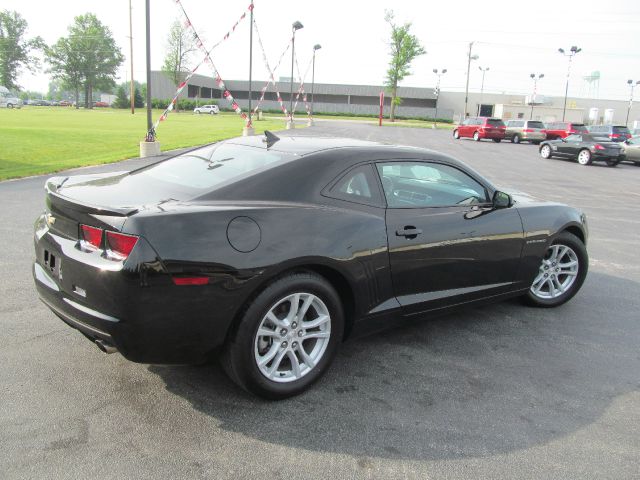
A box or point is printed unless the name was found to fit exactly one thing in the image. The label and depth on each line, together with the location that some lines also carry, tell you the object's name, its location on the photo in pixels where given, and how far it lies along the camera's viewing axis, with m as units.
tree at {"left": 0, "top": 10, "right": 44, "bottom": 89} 110.44
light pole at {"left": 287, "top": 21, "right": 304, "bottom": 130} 34.56
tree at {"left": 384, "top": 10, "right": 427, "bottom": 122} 76.25
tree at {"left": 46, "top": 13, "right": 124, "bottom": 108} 112.62
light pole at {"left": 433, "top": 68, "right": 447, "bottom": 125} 88.92
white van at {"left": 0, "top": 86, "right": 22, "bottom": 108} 71.24
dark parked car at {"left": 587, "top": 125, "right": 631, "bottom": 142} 30.82
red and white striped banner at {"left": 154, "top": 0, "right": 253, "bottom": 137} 16.87
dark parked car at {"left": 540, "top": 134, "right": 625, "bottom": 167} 22.44
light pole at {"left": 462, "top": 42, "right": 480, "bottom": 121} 77.12
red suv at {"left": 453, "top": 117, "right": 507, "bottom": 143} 35.73
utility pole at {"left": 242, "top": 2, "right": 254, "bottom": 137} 25.12
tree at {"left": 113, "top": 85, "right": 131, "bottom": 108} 91.94
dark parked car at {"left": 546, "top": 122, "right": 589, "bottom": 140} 36.69
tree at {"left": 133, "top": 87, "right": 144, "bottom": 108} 91.83
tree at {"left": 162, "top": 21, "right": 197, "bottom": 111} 90.25
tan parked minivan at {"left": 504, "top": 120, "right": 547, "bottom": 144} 37.22
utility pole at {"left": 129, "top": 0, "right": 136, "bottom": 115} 62.91
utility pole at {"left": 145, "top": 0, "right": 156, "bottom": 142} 15.40
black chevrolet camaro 2.80
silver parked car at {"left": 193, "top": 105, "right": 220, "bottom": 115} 75.99
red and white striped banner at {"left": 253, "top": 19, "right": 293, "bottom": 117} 30.04
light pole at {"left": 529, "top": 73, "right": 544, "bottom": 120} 88.25
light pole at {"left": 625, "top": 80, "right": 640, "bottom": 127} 86.50
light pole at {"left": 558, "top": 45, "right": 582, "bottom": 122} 56.16
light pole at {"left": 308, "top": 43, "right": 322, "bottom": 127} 43.47
